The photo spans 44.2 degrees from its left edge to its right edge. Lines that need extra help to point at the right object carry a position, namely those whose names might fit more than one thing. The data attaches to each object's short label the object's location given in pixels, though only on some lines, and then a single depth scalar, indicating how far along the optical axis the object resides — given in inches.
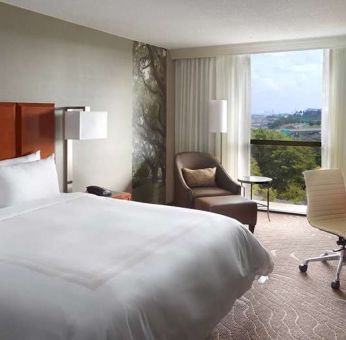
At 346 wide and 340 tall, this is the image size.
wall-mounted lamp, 175.8
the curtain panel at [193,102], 260.5
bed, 71.6
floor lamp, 243.6
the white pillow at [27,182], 138.6
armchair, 215.9
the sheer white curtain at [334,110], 224.2
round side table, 225.3
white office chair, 160.7
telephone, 184.2
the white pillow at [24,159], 154.9
